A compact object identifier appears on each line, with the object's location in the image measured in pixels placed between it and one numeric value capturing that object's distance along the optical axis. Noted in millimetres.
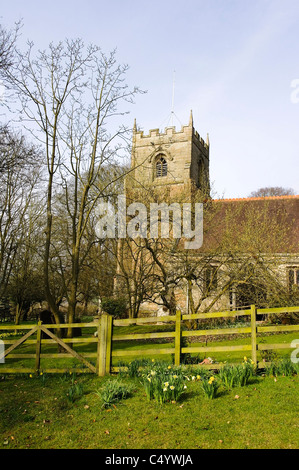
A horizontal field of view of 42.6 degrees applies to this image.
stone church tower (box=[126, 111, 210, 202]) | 29672
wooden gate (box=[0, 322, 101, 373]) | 8070
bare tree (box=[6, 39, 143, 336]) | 12859
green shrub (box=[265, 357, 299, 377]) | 7176
